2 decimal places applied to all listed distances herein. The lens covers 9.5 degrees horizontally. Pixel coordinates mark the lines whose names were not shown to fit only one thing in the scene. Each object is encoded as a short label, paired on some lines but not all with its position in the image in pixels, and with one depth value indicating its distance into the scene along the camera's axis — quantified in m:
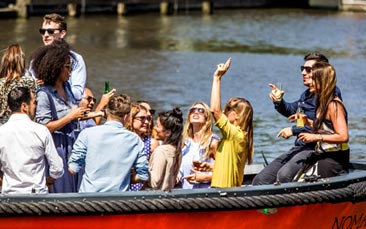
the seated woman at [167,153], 17.58
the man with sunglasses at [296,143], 18.10
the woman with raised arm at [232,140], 17.48
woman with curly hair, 17.31
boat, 16.19
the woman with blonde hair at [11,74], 16.96
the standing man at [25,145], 15.97
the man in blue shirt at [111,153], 16.56
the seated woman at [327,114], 17.59
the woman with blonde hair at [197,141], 18.75
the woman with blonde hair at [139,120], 18.77
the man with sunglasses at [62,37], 18.84
